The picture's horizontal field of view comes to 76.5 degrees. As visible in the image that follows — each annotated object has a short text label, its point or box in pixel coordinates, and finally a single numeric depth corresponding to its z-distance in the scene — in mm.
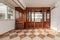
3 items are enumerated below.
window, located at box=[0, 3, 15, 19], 2794
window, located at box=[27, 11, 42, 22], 4429
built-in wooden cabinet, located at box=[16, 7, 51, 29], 4341
